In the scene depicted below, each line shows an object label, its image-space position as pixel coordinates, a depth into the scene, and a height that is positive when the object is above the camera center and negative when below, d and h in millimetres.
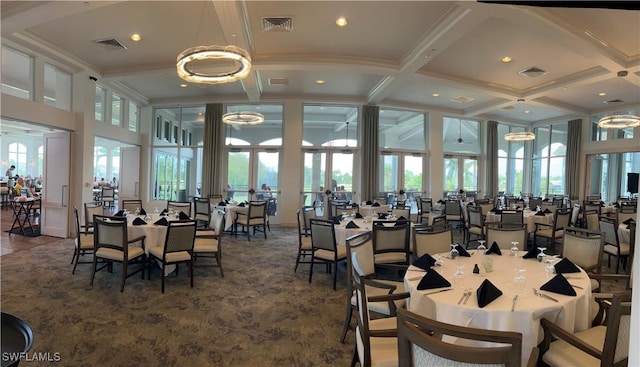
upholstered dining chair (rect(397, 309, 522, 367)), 1282 -676
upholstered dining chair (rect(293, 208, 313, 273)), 5062 -1060
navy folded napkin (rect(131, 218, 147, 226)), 4764 -727
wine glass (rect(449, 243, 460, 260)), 3172 -706
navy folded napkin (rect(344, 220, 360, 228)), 4973 -701
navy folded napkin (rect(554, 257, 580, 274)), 2662 -681
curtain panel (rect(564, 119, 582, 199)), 11383 +1130
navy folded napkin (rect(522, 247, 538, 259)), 3182 -694
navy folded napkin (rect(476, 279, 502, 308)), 2051 -720
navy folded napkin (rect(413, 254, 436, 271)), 2788 -718
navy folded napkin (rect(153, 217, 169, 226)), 4836 -728
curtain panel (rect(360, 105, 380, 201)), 10000 +907
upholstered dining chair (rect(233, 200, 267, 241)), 7594 -935
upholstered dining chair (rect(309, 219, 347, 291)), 4480 -930
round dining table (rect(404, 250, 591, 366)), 1991 -785
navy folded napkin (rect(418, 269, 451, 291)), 2332 -732
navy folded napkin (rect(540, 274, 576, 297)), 2203 -706
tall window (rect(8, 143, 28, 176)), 17047 +724
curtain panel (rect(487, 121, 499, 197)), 11969 +958
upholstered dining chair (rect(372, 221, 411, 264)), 4309 -850
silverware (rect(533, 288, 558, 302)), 2139 -748
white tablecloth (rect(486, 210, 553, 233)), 6770 -718
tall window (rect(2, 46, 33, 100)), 6336 +2200
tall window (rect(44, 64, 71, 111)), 7250 +1937
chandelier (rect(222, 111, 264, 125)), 7952 +1519
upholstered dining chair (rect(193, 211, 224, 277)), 4781 -1028
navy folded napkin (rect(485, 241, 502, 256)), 3336 -694
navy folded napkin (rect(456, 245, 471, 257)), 3295 -709
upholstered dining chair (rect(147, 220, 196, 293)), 4230 -960
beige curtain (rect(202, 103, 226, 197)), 9773 +809
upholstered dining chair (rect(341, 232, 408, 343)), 2691 -903
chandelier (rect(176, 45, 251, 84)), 4301 +1660
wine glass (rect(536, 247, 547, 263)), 3067 -686
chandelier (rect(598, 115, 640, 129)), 7531 +1628
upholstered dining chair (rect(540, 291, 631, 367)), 1671 -927
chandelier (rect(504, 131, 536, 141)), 9980 +1546
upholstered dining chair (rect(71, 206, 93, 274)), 4785 -1078
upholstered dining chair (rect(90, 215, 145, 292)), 4219 -942
